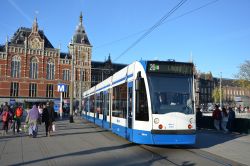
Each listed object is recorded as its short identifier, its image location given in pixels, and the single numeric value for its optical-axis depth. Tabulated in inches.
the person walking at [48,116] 614.5
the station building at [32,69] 2591.0
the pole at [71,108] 1118.4
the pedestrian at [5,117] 632.4
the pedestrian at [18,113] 661.3
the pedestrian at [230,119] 702.5
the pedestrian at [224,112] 841.9
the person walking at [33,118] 584.7
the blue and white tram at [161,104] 405.7
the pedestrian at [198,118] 816.9
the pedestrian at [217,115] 743.1
